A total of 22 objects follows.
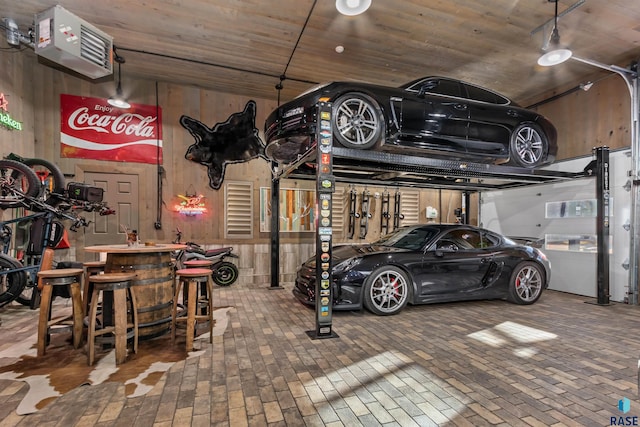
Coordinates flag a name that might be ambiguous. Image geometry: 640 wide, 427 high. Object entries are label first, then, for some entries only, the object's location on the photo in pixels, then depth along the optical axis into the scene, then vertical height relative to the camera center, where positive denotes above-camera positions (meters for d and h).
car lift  3.26 +0.64
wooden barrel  2.92 -0.65
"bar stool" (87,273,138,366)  2.51 -0.77
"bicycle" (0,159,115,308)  3.92 -0.08
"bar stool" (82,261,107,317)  3.13 -0.60
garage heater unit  3.66 +2.15
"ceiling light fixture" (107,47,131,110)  4.88 +1.96
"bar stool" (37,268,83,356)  2.60 -0.73
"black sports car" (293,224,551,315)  3.90 -0.72
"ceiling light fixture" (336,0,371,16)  2.97 +2.04
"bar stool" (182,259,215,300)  3.43 -0.52
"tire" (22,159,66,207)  4.38 +0.51
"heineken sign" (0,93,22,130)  4.26 +1.40
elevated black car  3.58 +1.20
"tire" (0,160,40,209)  3.93 +0.41
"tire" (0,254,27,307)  3.87 -0.79
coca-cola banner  5.36 +1.54
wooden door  5.48 +0.16
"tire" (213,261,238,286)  5.81 -1.06
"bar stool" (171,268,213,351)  2.83 -0.77
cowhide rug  2.13 -1.19
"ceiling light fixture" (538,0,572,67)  3.50 +1.88
